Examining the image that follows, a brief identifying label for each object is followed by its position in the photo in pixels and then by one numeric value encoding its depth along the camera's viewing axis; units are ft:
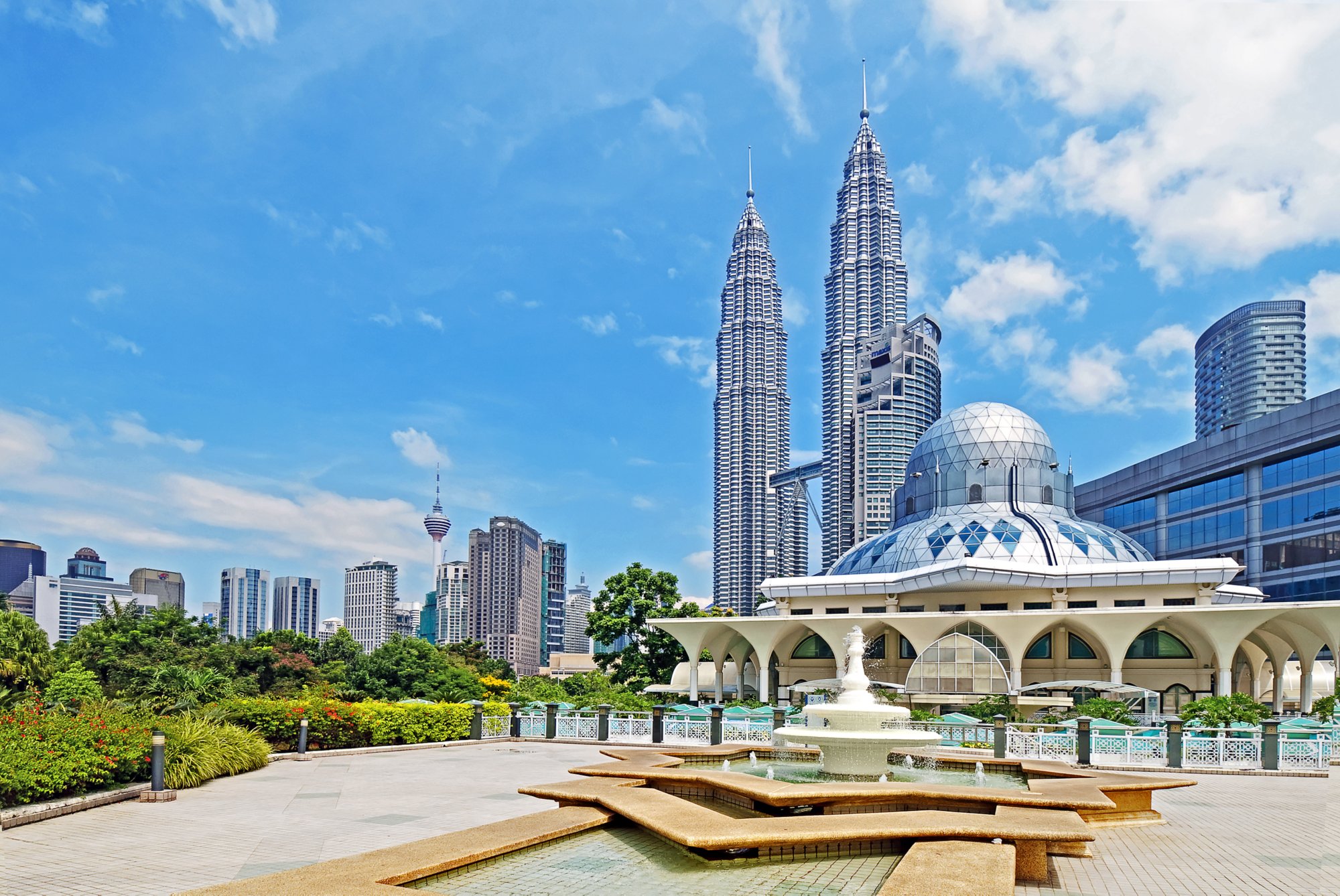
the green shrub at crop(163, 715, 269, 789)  53.36
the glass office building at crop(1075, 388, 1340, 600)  191.93
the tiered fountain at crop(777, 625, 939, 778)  48.19
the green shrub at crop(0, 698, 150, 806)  42.73
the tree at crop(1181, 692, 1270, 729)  90.31
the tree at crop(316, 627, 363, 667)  162.71
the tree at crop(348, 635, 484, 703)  138.00
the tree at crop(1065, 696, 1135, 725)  98.89
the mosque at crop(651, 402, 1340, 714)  135.54
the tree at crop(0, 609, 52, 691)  114.42
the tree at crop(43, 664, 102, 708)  106.73
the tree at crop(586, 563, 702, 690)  178.70
